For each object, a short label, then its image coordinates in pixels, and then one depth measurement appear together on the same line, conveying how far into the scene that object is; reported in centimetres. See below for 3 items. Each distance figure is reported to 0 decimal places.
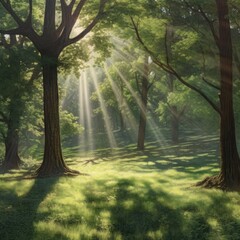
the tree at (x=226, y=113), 1344
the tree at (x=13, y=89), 1866
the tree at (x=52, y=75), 1769
